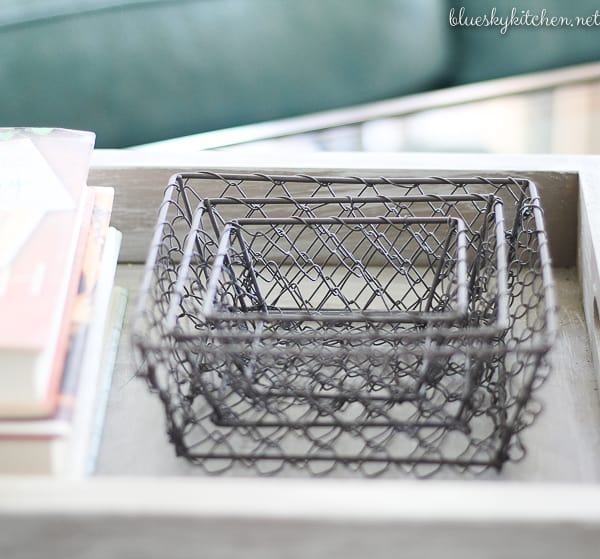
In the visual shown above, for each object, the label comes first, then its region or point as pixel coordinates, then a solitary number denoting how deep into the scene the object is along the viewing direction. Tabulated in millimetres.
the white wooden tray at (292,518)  805
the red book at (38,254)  845
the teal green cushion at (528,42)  1589
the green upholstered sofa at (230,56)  1482
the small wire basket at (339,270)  1023
